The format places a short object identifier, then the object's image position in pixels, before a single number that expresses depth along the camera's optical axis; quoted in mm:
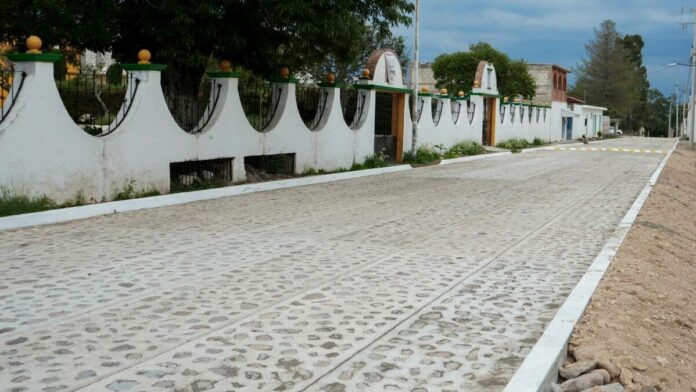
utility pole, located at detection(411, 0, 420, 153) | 26016
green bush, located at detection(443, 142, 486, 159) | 30953
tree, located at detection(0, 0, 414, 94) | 13938
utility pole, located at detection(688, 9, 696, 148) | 50344
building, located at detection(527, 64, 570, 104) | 76938
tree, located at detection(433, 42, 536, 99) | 67250
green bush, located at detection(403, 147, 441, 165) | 26297
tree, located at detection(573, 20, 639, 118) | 101875
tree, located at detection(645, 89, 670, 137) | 131500
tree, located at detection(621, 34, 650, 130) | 111875
